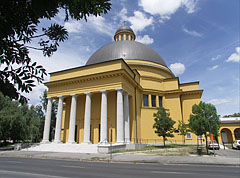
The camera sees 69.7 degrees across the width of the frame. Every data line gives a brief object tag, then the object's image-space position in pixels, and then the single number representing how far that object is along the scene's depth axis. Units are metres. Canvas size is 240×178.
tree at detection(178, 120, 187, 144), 23.12
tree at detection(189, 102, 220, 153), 17.22
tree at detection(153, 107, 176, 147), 22.80
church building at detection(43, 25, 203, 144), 22.25
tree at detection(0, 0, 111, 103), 2.18
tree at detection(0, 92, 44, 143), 24.34
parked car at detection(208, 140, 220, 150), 24.23
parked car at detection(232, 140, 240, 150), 24.26
